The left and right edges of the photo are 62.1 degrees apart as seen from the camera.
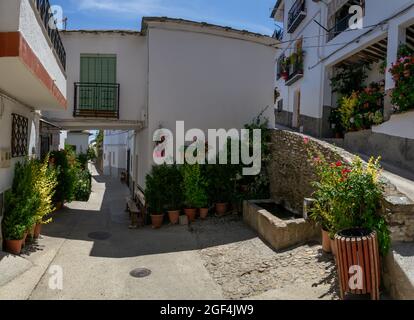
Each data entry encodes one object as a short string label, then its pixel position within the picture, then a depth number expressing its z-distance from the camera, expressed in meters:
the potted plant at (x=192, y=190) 10.88
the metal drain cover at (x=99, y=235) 9.49
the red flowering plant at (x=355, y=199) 5.40
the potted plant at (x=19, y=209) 6.93
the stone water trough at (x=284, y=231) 7.36
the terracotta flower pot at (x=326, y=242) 6.50
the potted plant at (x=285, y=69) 19.06
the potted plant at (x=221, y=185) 11.24
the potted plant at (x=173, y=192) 10.91
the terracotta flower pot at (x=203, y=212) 11.02
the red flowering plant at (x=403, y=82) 7.99
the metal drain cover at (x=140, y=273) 6.71
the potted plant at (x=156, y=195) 10.87
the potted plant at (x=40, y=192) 7.67
